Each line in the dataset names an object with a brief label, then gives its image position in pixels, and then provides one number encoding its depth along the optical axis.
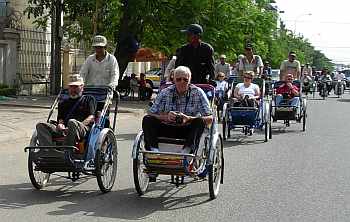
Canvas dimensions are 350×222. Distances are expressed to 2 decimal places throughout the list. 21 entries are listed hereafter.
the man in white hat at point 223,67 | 21.57
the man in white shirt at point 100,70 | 10.23
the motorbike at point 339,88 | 41.91
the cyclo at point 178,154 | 7.85
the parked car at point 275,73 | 44.33
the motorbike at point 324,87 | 38.66
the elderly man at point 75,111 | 8.42
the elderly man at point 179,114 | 8.21
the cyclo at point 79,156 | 8.08
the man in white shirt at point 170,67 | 11.30
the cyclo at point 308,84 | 30.96
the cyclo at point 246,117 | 14.38
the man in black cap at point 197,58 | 10.53
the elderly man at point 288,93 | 17.05
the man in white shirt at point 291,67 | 19.05
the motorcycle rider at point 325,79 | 40.18
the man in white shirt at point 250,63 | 17.25
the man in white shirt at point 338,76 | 44.63
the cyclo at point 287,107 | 16.83
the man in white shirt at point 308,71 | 32.84
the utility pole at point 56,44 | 26.52
